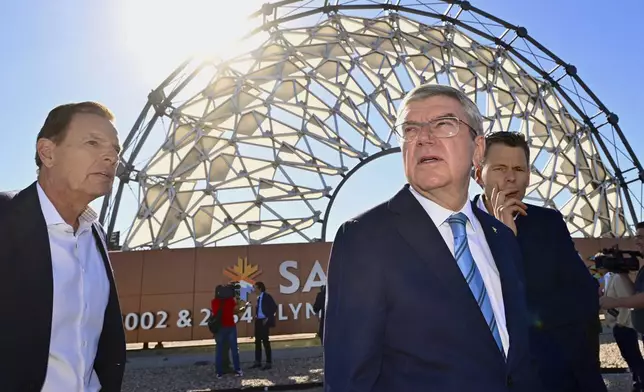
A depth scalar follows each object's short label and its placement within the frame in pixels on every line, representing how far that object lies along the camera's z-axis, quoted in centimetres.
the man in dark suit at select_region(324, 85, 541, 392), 147
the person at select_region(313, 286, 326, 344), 1145
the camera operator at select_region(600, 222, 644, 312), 393
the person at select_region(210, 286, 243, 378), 962
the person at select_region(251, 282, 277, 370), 1055
